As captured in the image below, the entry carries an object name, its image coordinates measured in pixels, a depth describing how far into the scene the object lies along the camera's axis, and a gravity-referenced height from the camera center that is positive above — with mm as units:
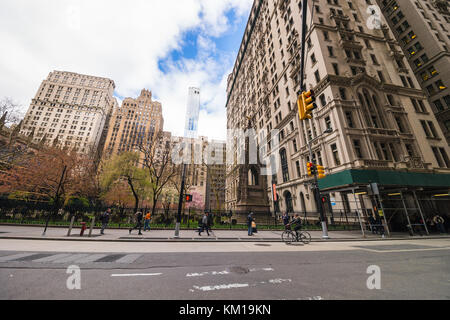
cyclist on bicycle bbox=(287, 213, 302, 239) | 11855 -425
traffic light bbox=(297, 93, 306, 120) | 7775 +4792
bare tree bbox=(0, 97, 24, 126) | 20547 +11671
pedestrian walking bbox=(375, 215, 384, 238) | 14731 -654
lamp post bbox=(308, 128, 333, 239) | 13351 -281
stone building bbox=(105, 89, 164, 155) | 86438 +51428
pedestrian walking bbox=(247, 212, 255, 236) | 14828 -1055
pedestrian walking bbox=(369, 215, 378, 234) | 16922 -746
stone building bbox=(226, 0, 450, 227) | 20250 +14278
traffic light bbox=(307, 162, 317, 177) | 13164 +3608
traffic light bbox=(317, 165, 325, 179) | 12250 +3120
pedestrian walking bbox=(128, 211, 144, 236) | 14133 -177
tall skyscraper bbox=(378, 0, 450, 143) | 31373 +34646
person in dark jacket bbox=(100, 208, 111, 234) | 13678 -262
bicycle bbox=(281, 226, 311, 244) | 11950 -1598
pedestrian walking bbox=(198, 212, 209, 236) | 14522 -644
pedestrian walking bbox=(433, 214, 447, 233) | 17391 -659
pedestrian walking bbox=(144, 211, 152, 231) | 15886 -636
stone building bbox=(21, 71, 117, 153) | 94312 +62169
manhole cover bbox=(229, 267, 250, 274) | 5625 -1760
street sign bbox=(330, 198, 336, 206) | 21912 +1805
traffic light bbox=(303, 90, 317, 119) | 7516 +4893
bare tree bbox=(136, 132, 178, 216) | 26266 +9981
